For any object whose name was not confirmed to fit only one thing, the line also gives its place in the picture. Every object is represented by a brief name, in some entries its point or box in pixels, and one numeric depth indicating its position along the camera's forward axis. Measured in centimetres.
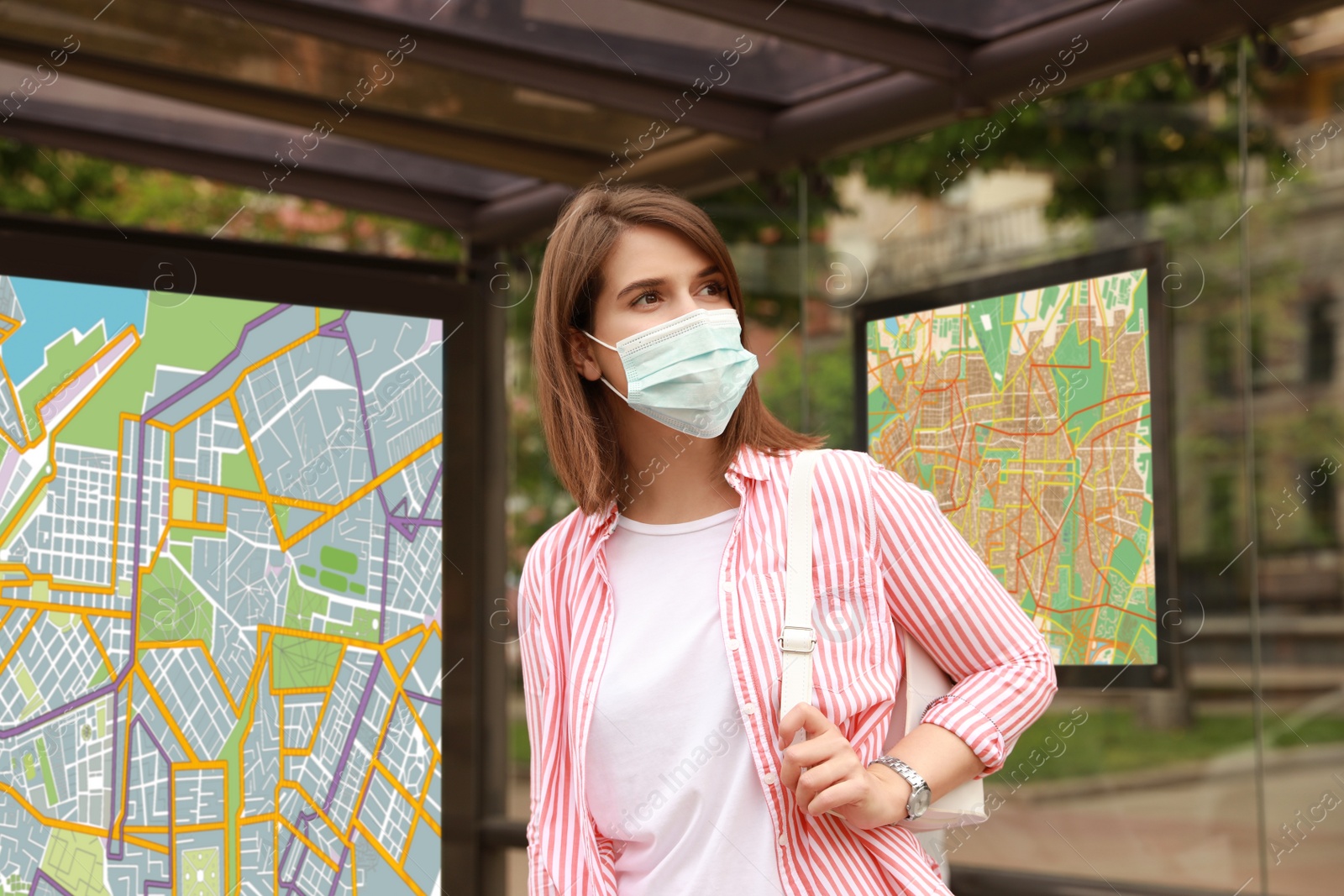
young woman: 172
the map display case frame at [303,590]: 260
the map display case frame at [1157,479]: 282
